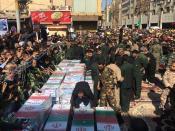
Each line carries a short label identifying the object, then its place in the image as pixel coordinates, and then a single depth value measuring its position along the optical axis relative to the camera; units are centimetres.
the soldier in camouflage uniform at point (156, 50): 892
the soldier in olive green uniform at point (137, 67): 615
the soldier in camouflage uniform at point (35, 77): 653
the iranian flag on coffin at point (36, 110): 387
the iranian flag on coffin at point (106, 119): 380
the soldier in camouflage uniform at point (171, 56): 775
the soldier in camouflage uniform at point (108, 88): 524
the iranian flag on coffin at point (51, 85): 543
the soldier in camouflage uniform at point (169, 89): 573
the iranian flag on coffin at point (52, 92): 508
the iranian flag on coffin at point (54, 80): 572
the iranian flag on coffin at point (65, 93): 505
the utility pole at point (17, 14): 1050
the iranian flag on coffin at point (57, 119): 378
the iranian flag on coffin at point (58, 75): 614
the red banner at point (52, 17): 1401
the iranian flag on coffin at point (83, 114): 406
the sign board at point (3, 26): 888
